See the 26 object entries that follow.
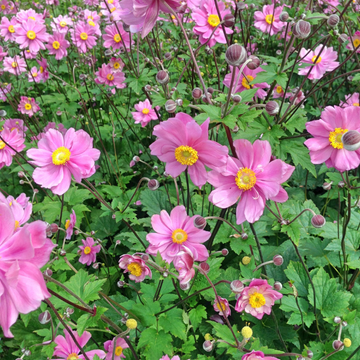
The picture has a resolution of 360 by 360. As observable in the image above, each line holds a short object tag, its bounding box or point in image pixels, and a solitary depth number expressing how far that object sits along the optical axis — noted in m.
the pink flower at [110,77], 0.70
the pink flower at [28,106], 0.70
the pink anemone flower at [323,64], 0.50
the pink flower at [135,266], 0.36
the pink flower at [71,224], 0.46
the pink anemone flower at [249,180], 0.32
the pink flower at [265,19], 0.62
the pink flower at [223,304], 0.37
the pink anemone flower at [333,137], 0.33
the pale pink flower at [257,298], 0.34
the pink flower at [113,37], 0.66
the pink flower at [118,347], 0.37
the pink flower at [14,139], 0.56
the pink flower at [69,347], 0.36
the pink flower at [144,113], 0.65
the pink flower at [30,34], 0.68
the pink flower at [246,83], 0.43
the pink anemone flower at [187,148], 0.31
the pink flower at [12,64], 0.80
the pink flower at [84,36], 0.78
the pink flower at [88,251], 0.49
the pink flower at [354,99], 0.57
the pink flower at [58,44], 0.74
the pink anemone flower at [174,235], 0.36
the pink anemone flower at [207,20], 0.48
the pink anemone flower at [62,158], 0.36
